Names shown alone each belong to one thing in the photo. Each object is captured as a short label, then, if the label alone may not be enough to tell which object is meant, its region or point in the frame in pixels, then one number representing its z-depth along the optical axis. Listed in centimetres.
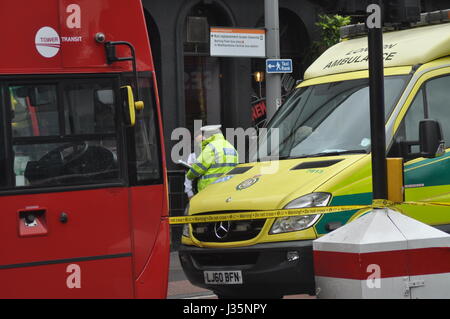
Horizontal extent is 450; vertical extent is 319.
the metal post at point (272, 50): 3058
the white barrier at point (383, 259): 1363
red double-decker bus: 1555
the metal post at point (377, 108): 1454
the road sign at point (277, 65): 3016
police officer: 2503
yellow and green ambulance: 1727
